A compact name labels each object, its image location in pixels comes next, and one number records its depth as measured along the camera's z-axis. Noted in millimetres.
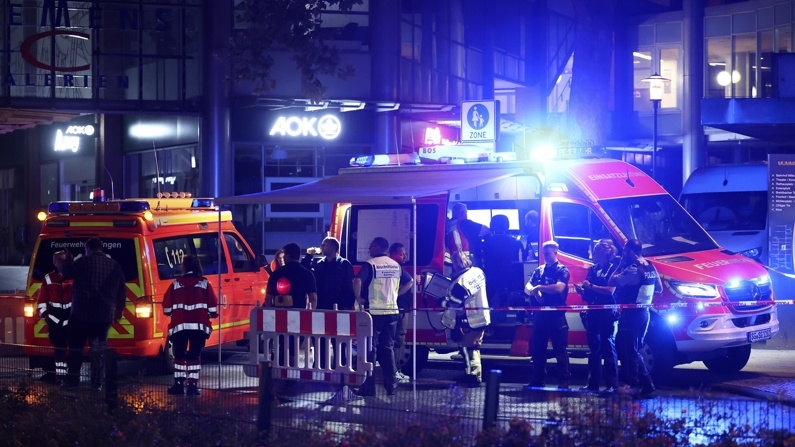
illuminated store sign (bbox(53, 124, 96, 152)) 34081
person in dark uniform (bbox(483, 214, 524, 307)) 14609
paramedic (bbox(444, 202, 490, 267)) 14680
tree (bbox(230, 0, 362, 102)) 25984
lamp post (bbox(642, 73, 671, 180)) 28812
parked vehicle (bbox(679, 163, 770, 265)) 21094
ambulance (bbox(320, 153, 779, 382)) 13312
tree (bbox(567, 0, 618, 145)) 24891
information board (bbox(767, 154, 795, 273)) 20047
